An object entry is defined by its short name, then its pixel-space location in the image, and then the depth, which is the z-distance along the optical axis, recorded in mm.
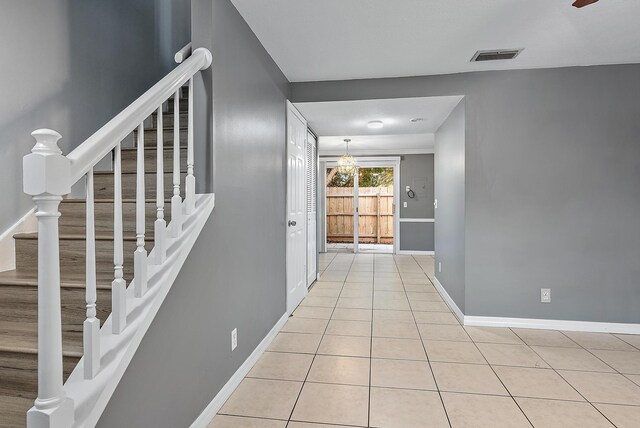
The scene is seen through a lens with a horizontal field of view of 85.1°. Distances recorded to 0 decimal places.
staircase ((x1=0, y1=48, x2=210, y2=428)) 905
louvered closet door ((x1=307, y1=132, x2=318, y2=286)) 4652
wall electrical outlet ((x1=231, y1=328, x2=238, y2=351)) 2191
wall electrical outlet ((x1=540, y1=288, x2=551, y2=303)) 3260
